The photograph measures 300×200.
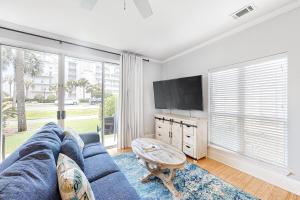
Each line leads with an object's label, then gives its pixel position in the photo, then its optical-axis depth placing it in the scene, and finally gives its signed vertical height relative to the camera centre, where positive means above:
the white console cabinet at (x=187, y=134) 2.77 -0.75
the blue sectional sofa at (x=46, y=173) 0.67 -0.45
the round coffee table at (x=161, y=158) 1.74 -0.79
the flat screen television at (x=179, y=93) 2.94 +0.14
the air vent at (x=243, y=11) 1.91 +1.27
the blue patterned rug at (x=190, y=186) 1.76 -1.23
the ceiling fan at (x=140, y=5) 1.50 +1.05
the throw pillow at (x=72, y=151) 1.39 -0.54
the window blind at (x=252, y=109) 1.99 -0.16
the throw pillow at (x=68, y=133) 1.86 -0.46
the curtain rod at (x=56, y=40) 2.32 +1.16
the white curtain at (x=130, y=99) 3.43 +0.00
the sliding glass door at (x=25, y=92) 2.46 +0.13
